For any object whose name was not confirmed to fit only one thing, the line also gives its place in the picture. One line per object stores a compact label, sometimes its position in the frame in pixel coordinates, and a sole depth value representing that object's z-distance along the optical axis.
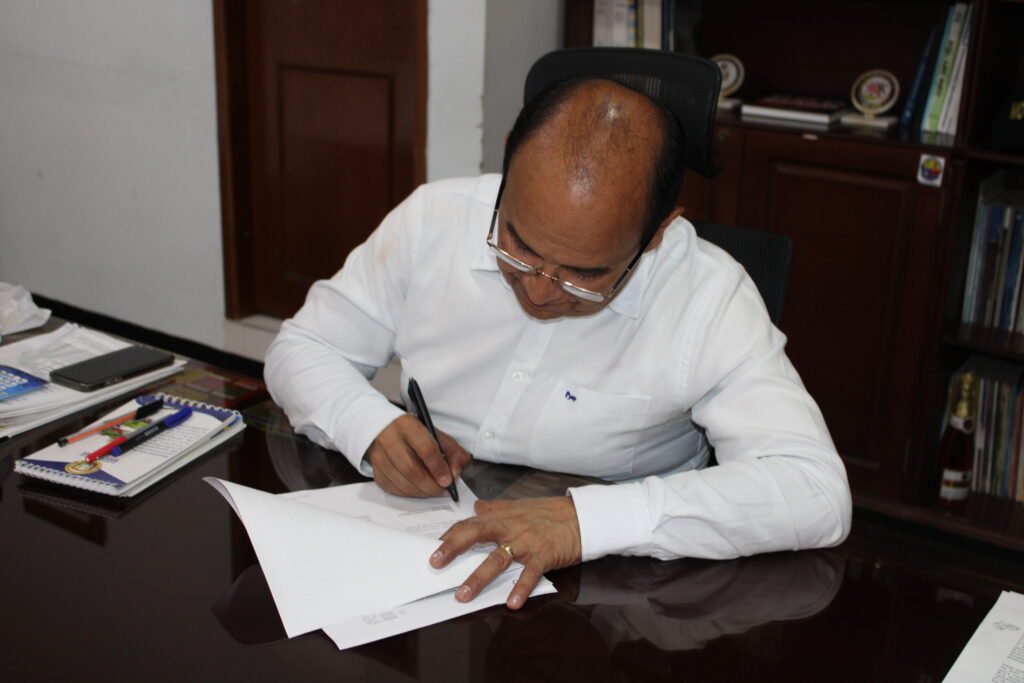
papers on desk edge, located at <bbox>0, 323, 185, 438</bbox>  1.53
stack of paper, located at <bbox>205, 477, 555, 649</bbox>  1.12
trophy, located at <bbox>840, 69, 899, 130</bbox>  2.88
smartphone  1.64
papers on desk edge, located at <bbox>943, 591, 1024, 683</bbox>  1.09
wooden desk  1.06
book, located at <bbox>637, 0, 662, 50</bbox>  3.01
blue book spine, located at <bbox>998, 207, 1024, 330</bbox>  2.71
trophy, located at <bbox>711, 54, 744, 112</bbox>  3.08
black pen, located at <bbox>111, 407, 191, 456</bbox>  1.44
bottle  2.82
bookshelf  2.65
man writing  1.29
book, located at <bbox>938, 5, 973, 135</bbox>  2.68
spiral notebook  1.37
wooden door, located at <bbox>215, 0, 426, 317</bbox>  3.44
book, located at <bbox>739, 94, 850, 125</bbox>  2.83
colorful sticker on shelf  2.59
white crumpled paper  1.84
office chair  1.51
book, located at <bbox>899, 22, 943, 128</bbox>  2.74
